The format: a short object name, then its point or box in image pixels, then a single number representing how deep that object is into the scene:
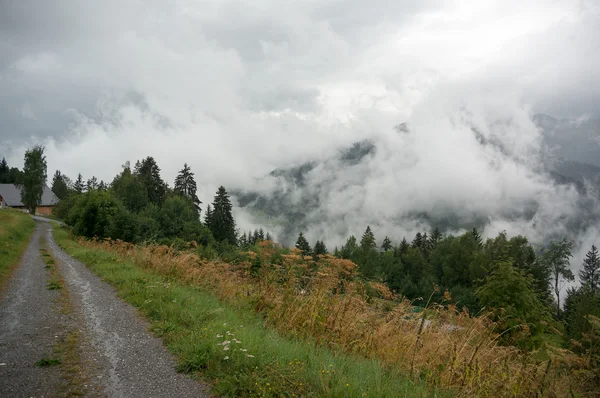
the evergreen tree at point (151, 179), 74.88
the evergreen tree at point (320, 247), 113.60
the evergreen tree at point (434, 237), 115.94
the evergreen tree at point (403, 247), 108.01
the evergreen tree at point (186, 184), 85.81
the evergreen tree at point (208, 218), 79.19
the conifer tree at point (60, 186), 126.71
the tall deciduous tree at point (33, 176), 56.69
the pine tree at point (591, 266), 100.13
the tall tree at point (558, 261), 65.62
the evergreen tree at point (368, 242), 93.80
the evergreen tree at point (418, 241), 116.60
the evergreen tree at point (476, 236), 88.12
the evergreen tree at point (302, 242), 87.66
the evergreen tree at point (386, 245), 135.38
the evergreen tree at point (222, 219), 77.62
